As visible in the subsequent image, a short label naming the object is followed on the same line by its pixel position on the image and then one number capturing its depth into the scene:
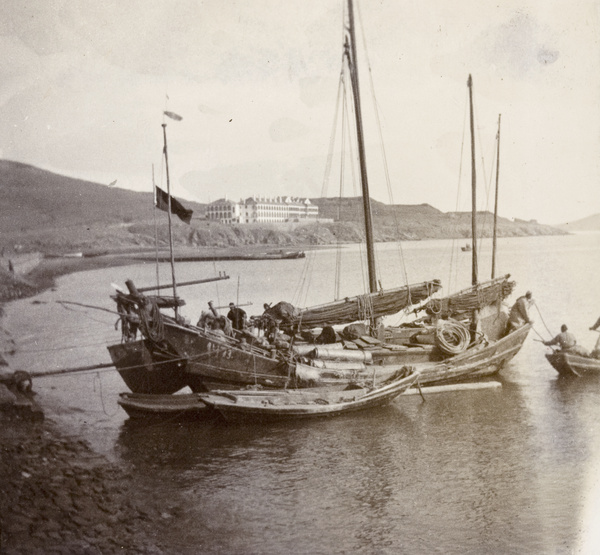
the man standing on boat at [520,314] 14.86
